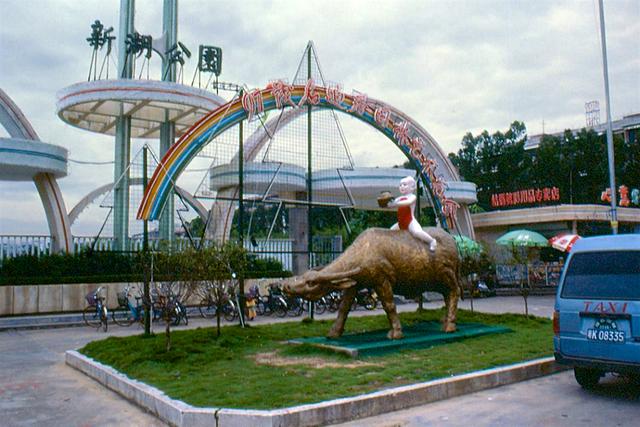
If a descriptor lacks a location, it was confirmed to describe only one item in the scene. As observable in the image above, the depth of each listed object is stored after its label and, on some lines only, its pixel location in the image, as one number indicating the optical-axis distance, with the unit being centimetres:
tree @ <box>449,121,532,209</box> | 4356
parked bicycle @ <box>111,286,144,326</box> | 1543
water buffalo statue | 945
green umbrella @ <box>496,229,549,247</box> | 2433
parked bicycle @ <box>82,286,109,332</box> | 1479
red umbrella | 1451
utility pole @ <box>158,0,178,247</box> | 2273
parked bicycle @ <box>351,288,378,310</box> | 1808
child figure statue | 1054
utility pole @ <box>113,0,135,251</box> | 2253
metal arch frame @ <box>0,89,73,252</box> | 2128
